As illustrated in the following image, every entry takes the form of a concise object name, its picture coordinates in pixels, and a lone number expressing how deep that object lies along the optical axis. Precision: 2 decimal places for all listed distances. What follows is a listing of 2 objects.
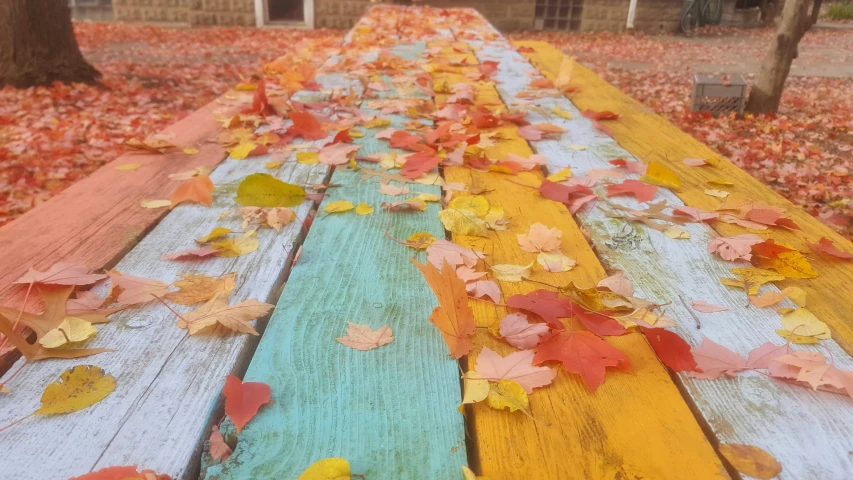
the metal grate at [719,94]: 5.11
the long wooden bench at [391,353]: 0.69
